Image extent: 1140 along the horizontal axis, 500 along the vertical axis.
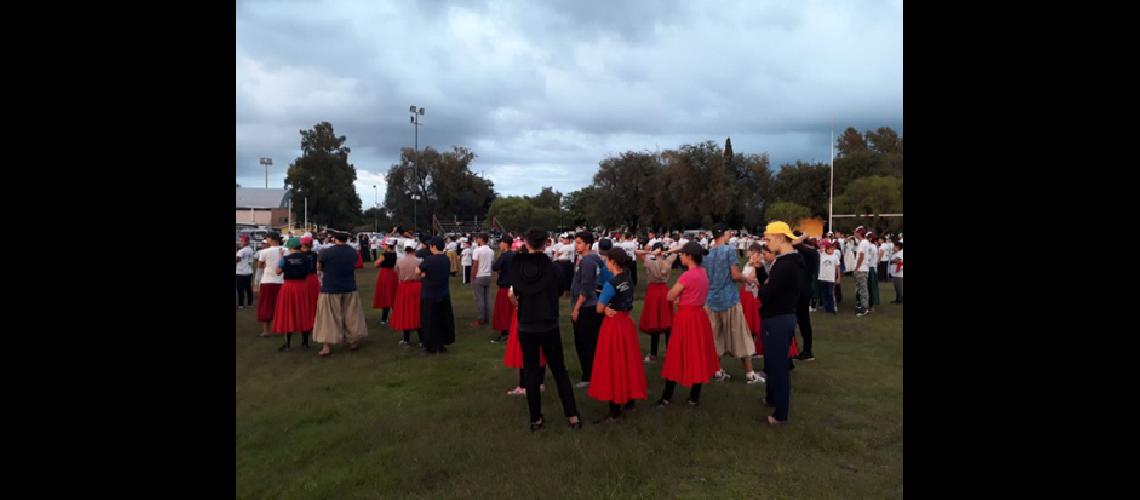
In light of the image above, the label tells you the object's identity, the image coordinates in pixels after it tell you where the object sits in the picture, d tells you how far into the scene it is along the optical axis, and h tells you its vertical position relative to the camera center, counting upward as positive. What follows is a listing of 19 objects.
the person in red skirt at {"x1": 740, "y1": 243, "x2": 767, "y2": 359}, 7.98 -0.77
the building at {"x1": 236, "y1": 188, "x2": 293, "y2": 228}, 79.25 +6.24
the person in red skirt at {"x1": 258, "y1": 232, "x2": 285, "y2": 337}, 10.82 -0.65
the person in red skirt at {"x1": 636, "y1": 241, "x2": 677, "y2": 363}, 8.39 -0.72
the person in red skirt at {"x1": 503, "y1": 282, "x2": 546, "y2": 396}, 6.99 -1.33
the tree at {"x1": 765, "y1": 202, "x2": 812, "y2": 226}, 42.75 +2.80
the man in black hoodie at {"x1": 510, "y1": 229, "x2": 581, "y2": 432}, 5.73 -0.73
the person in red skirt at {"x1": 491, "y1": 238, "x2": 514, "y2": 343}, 10.48 -0.94
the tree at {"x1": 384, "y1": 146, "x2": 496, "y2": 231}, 72.88 +8.05
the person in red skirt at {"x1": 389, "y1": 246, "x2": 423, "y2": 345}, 9.95 -0.83
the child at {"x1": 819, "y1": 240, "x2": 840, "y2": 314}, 12.59 -0.56
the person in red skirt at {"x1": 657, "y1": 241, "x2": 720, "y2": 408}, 6.14 -0.88
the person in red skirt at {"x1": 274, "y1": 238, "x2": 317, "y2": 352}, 9.56 -0.77
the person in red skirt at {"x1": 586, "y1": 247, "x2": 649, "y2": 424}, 5.90 -1.06
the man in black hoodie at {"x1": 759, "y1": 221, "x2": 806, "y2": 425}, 5.72 -0.67
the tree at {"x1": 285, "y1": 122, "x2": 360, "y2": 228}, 65.12 +8.07
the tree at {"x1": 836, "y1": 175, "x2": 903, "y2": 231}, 39.62 +3.53
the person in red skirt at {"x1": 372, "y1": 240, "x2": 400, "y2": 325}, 11.96 -0.81
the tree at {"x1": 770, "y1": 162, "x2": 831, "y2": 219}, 48.53 +5.35
